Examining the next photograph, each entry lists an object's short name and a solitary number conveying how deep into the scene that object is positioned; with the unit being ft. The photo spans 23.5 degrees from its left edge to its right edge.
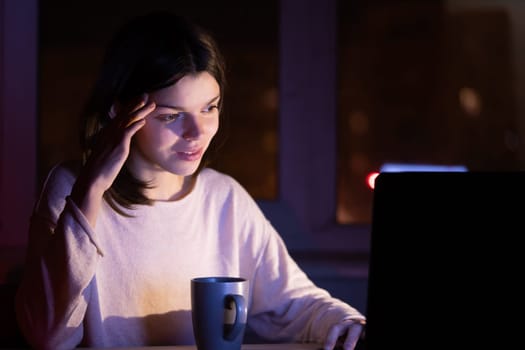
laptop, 4.81
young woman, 5.97
